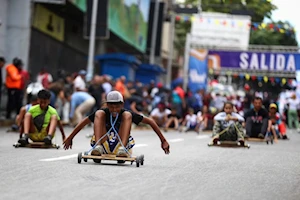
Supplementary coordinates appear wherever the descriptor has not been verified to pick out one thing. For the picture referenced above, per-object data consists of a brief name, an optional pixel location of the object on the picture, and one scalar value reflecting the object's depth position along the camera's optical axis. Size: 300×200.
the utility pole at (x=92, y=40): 35.08
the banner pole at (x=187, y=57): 54.40
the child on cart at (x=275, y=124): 24.40
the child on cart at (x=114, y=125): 13.03
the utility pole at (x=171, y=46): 56.47
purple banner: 53.22
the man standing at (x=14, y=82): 26.41
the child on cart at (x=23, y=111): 17.20
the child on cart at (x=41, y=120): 16.33
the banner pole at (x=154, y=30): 53.84
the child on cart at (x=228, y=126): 20.58
